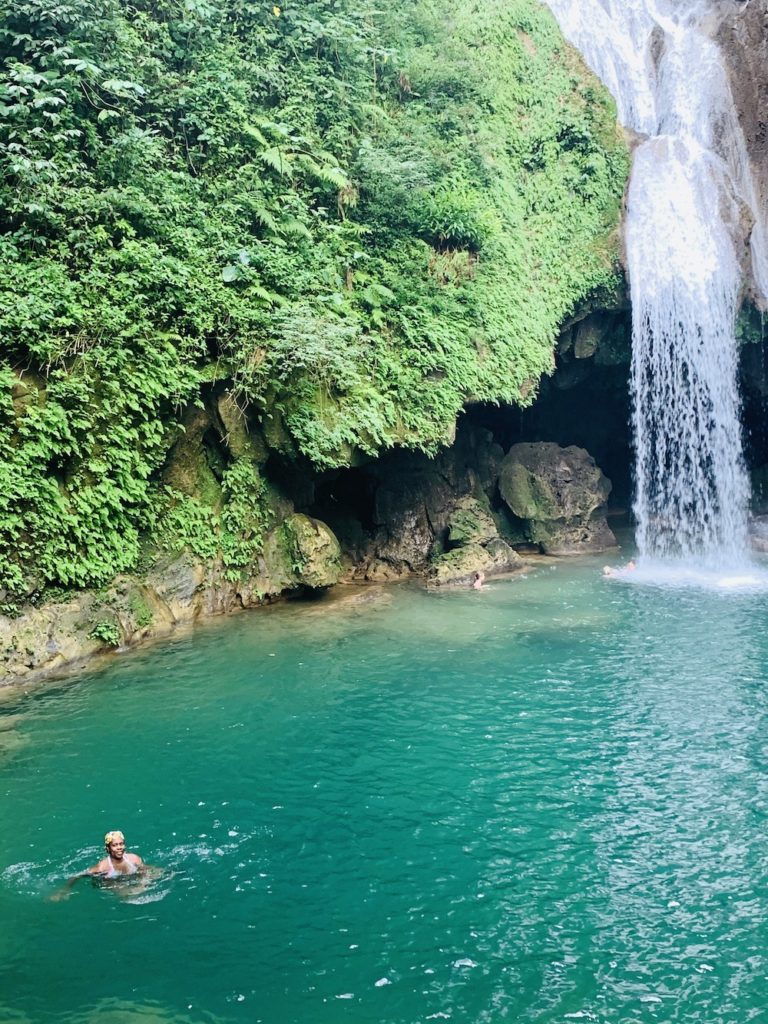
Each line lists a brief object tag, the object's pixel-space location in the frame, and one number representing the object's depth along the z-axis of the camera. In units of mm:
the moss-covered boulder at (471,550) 18453
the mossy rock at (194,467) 14656
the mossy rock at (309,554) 15828
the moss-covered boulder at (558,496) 22062
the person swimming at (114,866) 6930
